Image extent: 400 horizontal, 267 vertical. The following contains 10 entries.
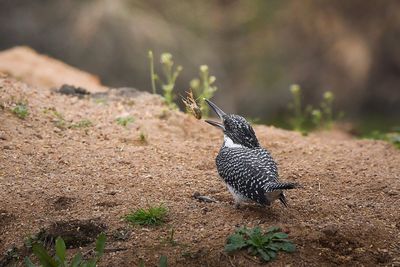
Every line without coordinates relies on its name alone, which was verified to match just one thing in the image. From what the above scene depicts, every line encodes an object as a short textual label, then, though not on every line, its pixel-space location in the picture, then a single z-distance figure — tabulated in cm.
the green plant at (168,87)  1605
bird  1023
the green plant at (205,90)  1670
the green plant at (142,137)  1483
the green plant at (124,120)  1562
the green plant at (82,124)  1491
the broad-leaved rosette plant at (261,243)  939
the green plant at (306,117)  2148
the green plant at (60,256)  911
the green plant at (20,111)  1451
